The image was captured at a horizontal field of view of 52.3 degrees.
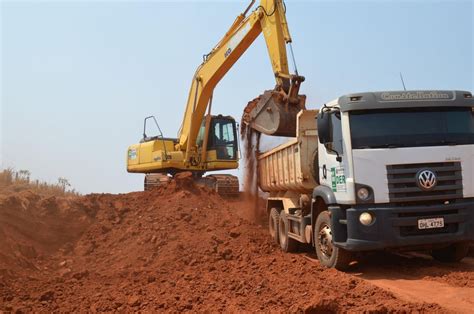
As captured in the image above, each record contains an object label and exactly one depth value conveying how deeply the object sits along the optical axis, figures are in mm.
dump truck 7289
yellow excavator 11609
